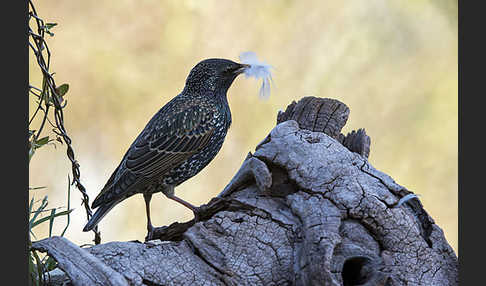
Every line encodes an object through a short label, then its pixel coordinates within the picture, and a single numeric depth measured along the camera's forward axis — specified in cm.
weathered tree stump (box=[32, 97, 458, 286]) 458
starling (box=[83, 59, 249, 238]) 586
